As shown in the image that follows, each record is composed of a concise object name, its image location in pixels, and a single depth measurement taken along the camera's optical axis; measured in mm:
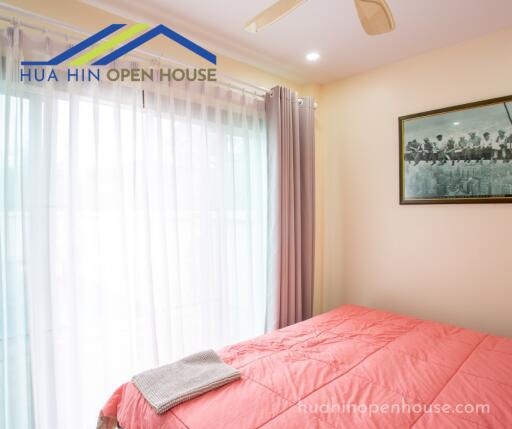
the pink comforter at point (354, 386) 1214
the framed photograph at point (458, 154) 2182
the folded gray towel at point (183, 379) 1304
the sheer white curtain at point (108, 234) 1533
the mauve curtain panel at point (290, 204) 2549
